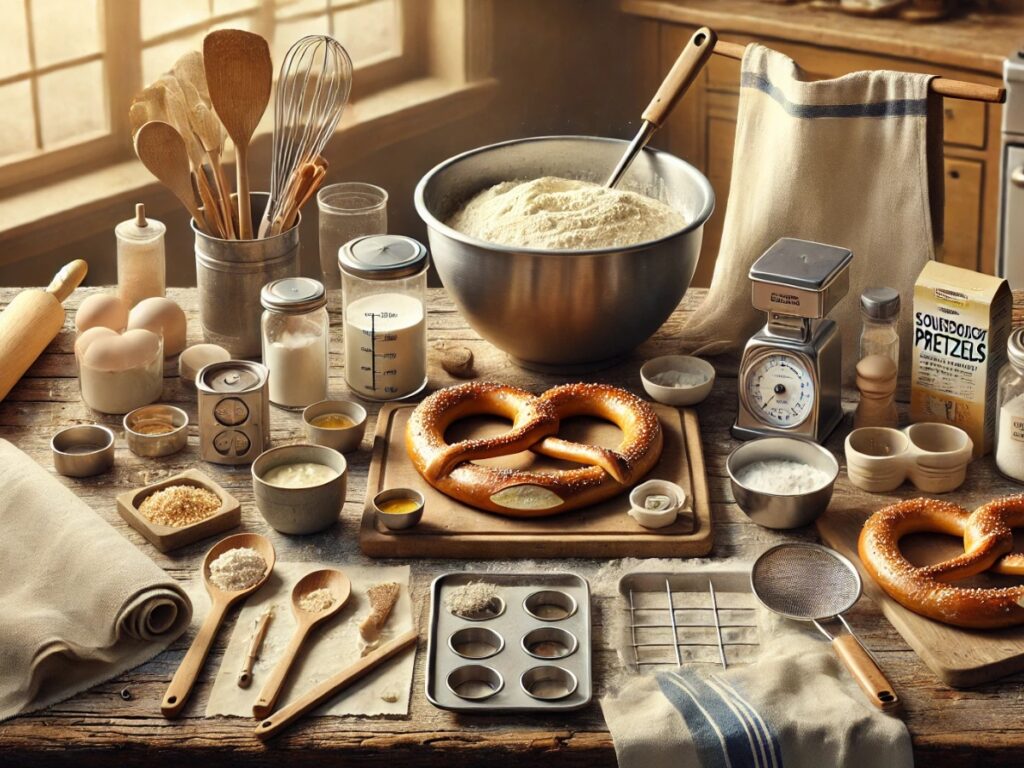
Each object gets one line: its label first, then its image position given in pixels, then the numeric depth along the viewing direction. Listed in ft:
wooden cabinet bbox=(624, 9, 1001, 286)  10.67
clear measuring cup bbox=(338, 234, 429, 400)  5.26
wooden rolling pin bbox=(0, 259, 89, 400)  5.51
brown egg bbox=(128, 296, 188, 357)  5.64
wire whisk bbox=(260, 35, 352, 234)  5.57
